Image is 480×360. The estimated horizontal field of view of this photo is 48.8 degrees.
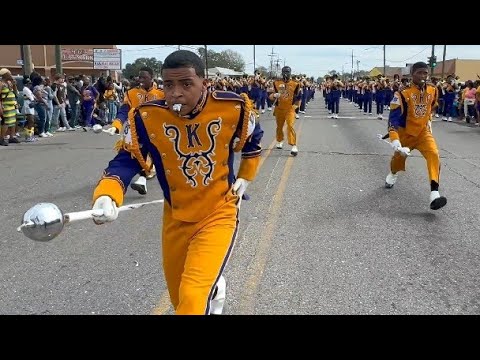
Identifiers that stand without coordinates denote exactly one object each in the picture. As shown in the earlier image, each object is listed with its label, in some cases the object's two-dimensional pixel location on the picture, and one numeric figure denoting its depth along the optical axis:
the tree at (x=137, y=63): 72.38
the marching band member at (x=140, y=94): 8.55
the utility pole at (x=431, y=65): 36.51
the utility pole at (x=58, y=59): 25.45
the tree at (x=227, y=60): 115.50
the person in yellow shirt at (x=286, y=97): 12.56
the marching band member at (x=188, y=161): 3.01
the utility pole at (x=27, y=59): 21.19
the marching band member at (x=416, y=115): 7.54
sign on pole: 34.38
